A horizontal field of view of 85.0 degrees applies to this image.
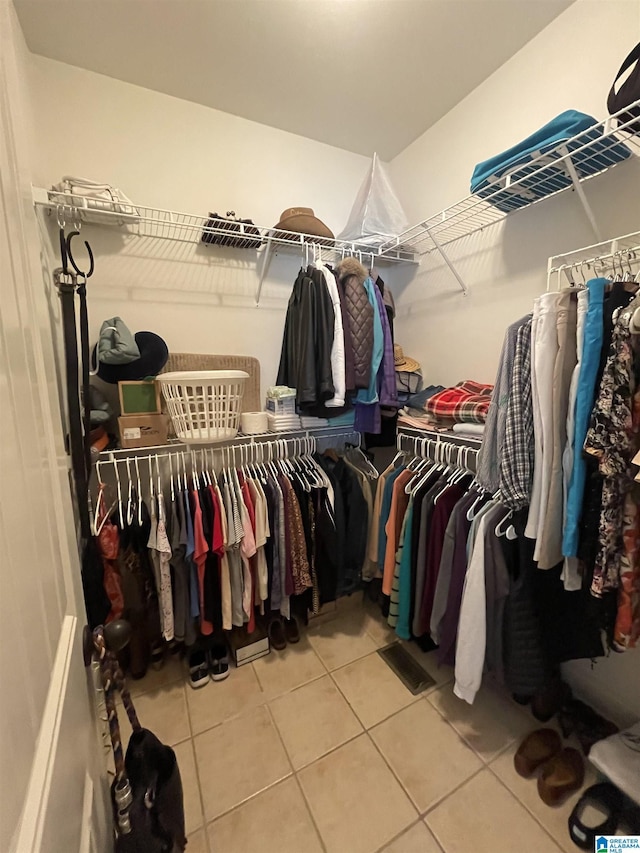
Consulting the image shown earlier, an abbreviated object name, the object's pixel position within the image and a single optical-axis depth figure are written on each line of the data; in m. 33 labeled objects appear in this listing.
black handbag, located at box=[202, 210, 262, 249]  1.61
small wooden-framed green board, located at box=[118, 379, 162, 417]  1.46
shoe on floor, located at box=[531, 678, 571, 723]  1.42
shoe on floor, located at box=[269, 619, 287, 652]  1.80
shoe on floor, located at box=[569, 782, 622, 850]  1.05
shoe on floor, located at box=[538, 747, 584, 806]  1.17
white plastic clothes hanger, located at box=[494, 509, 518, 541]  1.21
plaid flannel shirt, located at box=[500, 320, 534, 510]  1.12
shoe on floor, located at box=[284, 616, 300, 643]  1.84
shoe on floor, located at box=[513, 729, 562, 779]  1.25
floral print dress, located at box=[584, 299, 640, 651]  0.88
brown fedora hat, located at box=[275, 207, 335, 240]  1.69
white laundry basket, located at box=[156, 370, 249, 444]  1.39
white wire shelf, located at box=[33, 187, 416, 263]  1.34
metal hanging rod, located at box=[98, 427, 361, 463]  1.55
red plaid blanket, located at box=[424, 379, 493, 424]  1.48
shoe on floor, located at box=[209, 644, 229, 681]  1.64
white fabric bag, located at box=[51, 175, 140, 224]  1.32
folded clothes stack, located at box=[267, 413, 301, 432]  1.77
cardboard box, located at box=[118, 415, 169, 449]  1.46
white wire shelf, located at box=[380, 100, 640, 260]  1.08
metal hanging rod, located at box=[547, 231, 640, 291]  1.13
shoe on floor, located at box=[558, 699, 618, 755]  1.31
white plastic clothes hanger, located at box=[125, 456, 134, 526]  1.45
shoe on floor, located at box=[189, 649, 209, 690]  1.60
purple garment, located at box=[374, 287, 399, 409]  1.69
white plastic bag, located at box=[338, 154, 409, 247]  1.77
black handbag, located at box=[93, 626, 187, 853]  0.71
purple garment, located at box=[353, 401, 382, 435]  1.72
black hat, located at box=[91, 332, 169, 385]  1.53
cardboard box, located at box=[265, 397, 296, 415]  1.79
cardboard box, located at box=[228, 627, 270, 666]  1.72
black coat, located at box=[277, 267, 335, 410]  1.56
